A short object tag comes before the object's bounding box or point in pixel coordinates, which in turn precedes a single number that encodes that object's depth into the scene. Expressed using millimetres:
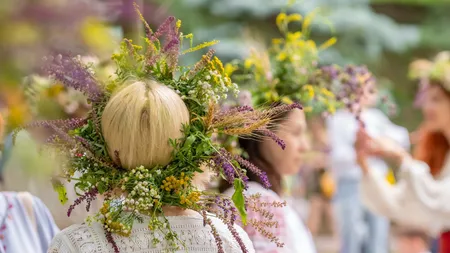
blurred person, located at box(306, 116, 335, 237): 8539
